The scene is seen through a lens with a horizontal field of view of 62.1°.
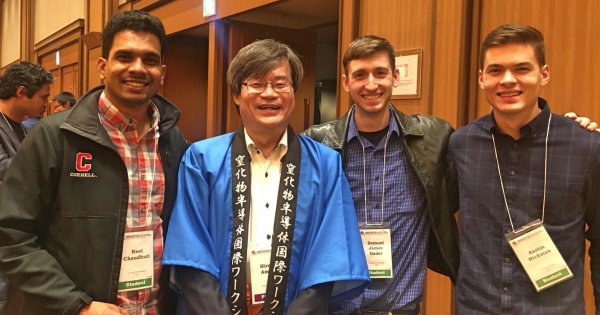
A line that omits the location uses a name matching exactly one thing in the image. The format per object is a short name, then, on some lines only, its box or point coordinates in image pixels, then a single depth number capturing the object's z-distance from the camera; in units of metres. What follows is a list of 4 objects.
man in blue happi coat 1.49
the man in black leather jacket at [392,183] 1.80
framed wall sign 2.99
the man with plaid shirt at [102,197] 1.48
